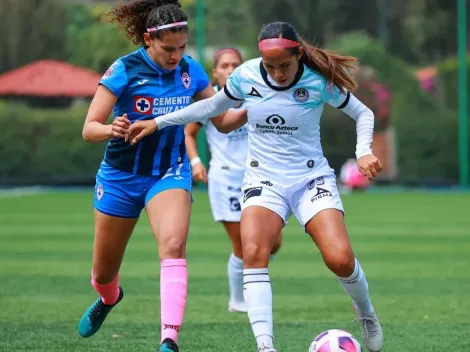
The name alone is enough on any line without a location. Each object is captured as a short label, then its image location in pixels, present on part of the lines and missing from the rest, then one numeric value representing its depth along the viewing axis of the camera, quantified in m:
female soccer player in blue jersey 13.23
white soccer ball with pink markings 12.46
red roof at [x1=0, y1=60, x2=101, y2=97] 59.87
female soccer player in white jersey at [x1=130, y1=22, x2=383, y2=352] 12.78
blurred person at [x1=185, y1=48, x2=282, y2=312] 18.70
